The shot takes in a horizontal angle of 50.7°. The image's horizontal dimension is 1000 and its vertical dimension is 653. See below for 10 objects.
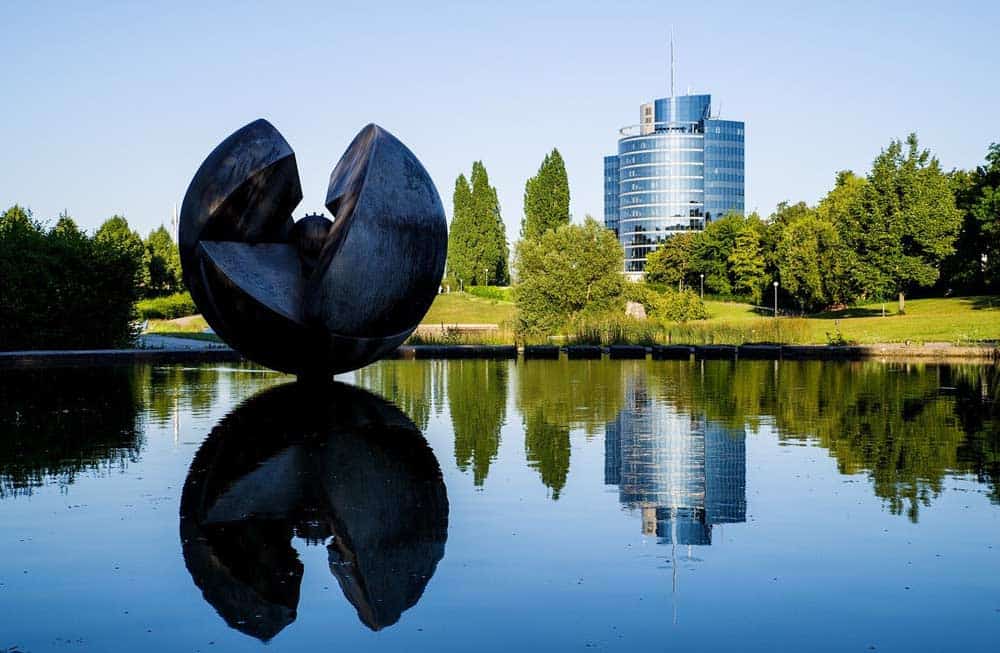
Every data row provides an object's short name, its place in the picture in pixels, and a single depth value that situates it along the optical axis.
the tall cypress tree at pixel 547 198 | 91.44
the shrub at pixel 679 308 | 55.06
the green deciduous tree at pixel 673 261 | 103.56
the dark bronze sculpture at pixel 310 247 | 18.14
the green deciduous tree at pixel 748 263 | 88.94
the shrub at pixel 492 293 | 85.75
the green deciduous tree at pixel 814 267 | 69.69
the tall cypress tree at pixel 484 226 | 94.38
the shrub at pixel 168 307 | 62.12
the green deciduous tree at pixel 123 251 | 33.66
